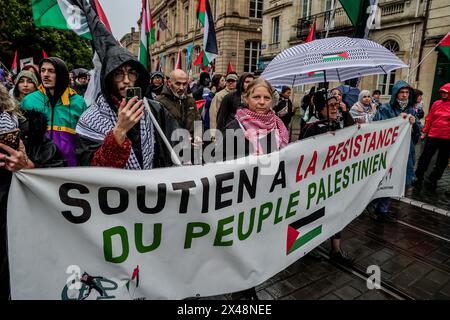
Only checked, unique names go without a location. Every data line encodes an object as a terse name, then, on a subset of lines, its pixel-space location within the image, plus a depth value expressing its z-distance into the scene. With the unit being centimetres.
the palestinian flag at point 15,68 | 1034
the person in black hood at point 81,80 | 653
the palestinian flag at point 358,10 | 468
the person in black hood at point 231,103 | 507
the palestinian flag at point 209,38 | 754
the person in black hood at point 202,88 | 897
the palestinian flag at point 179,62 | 898
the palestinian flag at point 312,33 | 936
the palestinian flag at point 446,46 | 592
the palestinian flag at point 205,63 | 782
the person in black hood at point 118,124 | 186
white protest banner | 171
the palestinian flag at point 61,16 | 279
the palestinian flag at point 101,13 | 327
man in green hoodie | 322
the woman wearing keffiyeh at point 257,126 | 277
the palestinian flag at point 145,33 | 328
